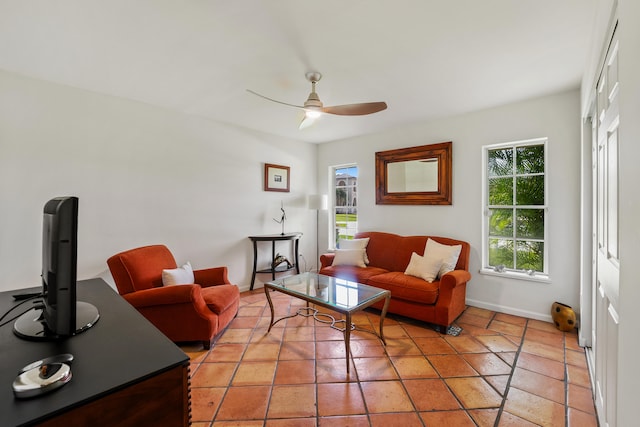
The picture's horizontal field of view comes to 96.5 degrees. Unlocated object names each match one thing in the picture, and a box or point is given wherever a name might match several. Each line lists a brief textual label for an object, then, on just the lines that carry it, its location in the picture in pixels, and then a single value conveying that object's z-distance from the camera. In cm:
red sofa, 286
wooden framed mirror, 373
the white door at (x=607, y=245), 135
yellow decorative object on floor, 277
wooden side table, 417
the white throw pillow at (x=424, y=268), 315
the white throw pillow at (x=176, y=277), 269
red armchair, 243
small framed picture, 448
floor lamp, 470
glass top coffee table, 227
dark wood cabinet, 67
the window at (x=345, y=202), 491
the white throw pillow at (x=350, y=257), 389
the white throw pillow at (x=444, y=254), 319
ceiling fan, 241
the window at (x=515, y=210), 314
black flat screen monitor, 97
